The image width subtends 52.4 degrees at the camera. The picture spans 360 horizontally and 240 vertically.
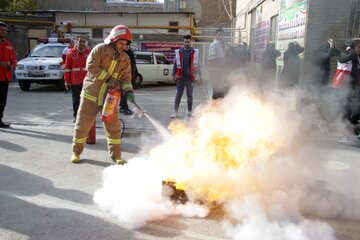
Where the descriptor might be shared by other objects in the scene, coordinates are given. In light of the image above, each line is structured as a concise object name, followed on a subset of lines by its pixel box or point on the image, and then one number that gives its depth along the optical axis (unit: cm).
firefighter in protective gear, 502
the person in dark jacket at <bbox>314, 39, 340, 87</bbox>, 789
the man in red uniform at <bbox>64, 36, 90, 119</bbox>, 677
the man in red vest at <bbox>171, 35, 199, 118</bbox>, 880
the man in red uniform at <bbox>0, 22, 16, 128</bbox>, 756
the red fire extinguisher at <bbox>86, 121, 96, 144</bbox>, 654
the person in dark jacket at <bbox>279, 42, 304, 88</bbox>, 871
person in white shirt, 923
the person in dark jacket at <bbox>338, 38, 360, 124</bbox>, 714
